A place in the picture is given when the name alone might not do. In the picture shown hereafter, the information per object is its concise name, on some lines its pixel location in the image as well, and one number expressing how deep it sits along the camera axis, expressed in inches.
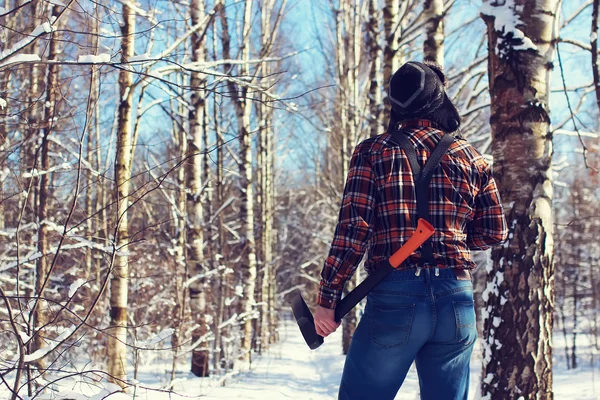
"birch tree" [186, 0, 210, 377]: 310.8
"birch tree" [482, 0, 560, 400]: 120.3
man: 75.9
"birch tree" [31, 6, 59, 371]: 210.9
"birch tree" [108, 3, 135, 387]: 194.2
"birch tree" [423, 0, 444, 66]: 237.3
